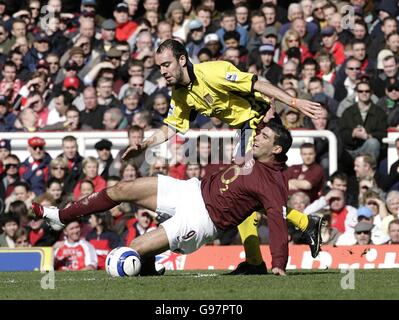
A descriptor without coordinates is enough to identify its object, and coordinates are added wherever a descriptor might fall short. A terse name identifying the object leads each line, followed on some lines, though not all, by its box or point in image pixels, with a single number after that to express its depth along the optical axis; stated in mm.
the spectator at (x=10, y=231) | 16922
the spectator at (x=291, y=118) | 17547
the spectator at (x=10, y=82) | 20484
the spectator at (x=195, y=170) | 16906
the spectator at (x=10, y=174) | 18000
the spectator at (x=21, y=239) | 16859
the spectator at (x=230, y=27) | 20203
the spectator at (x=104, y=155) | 17625
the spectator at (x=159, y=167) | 17328
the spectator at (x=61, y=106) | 19328
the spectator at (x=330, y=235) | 16125
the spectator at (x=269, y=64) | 19031
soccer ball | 11633
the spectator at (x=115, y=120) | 18516
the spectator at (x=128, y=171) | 17219
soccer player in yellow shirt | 12156
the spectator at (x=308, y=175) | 16625
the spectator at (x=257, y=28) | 20047
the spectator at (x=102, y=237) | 16219
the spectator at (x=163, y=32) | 20531
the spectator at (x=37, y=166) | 18000
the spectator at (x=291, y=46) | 19414
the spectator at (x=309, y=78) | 18172
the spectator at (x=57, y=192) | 17328
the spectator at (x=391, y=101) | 17578
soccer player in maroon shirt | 11602
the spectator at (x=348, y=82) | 18297
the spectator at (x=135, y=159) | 17375
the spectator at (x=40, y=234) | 16906
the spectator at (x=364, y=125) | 17219
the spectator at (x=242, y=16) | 20547
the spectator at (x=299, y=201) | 16391
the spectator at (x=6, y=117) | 19594
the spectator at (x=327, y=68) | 18781
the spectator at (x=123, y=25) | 21438
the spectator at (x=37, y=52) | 21156
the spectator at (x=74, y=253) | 15758
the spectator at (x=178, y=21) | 20906
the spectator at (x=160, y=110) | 18234
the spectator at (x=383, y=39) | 18938
